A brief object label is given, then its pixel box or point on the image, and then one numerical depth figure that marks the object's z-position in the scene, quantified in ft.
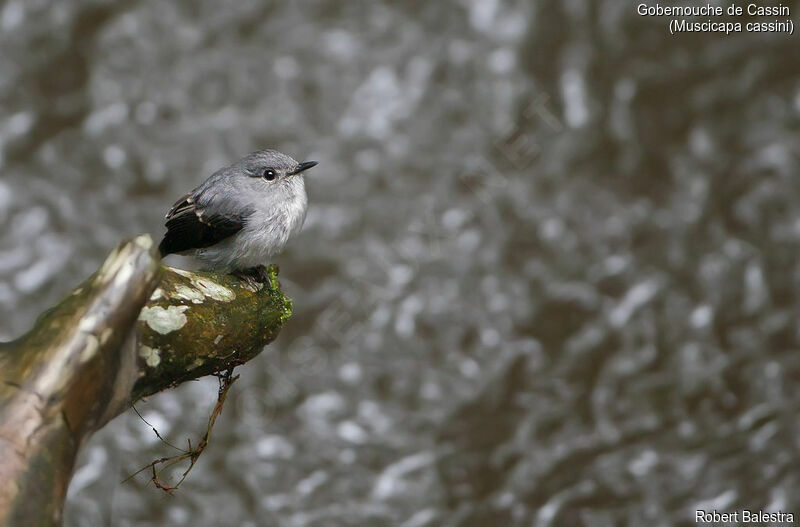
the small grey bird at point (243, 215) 20.62
